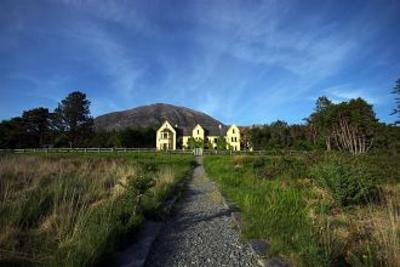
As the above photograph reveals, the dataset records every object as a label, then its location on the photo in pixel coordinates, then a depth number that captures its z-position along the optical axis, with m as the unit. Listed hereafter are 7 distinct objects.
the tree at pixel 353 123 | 56.69
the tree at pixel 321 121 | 63.00
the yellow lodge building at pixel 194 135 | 80.44
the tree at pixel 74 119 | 85.81
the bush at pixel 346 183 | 7.03
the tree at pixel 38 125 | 84.44
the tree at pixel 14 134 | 77.00
